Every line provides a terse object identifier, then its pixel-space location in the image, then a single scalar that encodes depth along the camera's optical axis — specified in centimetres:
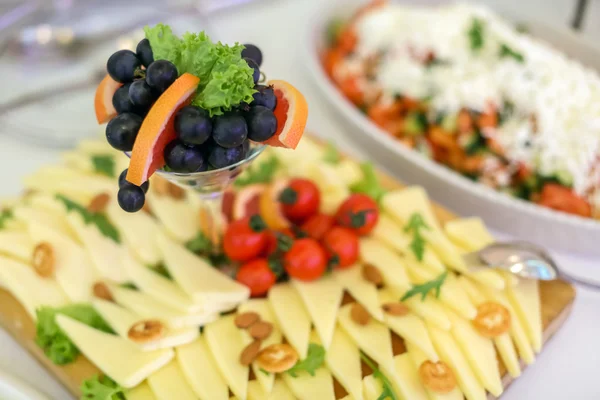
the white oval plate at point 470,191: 74
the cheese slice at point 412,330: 65
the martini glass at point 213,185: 63
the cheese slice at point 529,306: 67
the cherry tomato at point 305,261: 69
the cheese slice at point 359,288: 67
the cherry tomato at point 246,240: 70
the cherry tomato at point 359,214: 70
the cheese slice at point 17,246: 71
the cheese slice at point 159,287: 67
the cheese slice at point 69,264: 69
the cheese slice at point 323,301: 66
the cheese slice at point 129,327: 65
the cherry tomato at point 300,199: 72
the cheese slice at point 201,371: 64
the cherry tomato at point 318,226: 72
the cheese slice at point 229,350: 64
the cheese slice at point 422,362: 64
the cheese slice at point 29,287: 69
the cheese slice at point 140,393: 64
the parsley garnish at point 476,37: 86
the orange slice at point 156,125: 58
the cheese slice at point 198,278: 67
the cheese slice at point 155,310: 66
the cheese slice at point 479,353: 65
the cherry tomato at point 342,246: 70
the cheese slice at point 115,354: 64
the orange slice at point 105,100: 62
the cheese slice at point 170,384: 64
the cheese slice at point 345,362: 64
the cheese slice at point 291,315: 66
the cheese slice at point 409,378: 64
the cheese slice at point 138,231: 71
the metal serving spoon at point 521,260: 69
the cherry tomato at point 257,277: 69
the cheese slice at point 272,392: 64
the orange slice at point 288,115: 60
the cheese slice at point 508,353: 66
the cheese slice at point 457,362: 64
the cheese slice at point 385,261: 69
